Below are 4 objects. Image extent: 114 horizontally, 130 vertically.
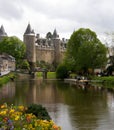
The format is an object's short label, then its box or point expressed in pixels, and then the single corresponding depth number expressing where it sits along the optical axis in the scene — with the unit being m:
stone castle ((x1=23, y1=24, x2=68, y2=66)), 103.77
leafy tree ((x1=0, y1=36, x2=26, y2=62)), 91.67
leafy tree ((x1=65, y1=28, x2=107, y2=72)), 51.10
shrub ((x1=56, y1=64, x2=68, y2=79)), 60.67
